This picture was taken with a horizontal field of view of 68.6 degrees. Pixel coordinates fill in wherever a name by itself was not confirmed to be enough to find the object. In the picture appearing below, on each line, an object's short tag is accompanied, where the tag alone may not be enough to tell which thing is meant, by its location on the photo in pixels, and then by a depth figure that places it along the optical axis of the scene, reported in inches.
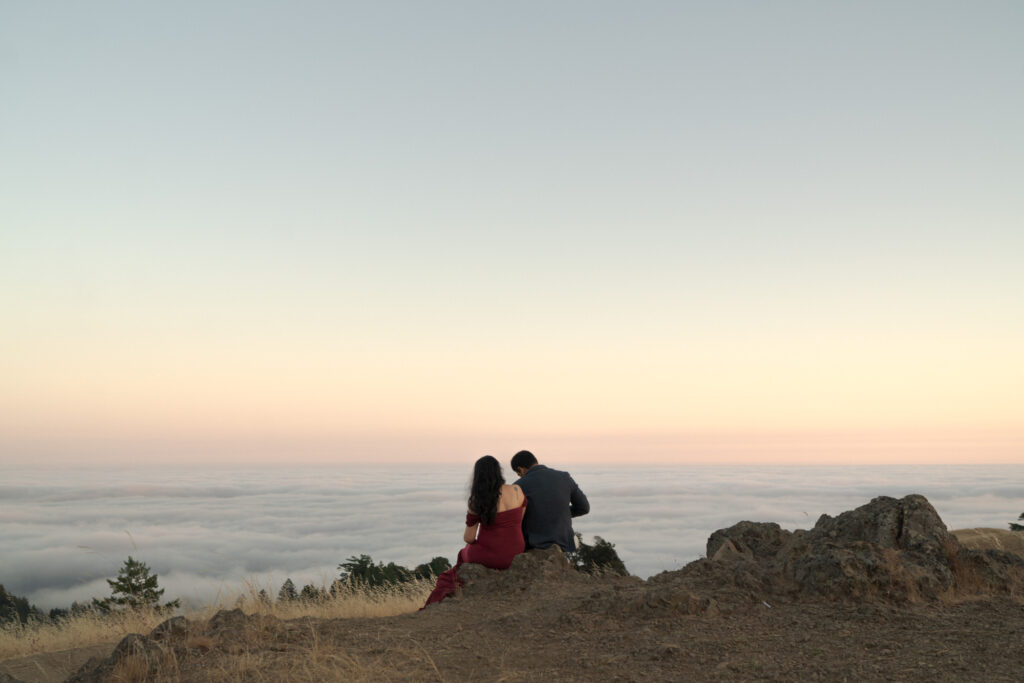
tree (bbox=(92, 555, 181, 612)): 463.2
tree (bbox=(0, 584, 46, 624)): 473.5
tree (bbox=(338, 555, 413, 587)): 640.4
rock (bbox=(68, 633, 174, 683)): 237.5
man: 364.8
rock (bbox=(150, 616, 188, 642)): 262.4
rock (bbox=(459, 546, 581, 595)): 334.3
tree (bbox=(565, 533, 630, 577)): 692.4
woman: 335.3
